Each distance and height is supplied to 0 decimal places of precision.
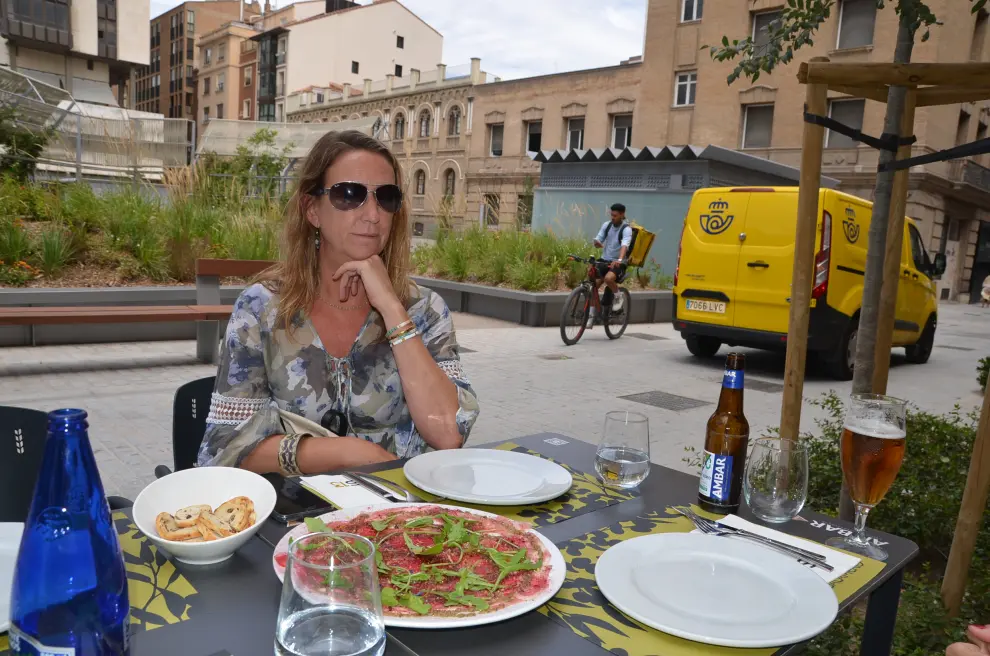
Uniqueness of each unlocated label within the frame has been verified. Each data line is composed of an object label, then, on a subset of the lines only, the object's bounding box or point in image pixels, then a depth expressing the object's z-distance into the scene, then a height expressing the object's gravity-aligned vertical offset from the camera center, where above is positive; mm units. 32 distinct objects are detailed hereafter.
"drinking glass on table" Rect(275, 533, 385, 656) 817 -437
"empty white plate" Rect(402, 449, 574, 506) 1560 -563
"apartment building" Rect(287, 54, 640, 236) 31312 +6245
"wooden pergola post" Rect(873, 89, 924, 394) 2586 +43
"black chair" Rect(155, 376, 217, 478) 2271 -643
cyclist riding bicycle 10125 -19
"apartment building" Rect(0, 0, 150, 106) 33656 +8684
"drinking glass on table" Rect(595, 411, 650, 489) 1716 -488
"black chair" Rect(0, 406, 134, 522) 1829 -630
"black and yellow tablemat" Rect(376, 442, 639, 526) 1526 -587
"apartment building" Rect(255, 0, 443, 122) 52125 +14010
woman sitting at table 2104 -384
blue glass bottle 779 -392
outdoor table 998 -585
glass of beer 1529 -413
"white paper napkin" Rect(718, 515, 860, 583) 1330 -581
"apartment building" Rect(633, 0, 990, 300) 23312 +5536
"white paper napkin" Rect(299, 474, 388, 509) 1504 -573
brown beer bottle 1594 -446
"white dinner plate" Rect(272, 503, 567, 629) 1007 -549
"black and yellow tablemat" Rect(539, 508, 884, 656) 1034 -583
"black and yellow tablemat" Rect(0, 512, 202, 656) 1045 -591
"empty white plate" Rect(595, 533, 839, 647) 1054 -557
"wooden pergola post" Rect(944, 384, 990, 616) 2092 -770
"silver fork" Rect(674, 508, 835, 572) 1360 -572
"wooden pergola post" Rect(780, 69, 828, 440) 2385 +132
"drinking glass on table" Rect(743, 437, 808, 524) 1521 -468
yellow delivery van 7602 -137
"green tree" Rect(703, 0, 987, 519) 2582 +832
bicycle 9641 -863
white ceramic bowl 1182 -532
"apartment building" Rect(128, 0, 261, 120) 69312 +17825
